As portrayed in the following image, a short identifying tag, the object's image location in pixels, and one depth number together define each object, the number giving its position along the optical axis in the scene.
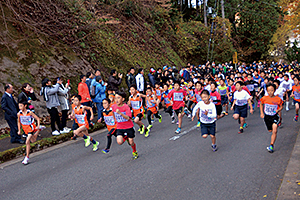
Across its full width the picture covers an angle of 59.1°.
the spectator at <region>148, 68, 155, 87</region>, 15.51
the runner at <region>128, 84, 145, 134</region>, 9.21
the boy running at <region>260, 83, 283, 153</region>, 7.30
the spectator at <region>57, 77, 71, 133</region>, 9.84
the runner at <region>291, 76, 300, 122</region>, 10.35
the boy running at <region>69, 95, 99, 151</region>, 8.02
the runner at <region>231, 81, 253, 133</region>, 9.27
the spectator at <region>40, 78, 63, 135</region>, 9.30
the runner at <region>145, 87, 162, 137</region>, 10.24
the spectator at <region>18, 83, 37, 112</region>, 8.55
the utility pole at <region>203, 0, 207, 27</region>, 34.31
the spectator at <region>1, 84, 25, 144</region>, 8.59
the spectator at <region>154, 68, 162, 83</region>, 15.77
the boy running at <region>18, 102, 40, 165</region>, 7.45
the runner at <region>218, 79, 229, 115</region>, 12.32
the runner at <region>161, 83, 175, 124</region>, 11.03
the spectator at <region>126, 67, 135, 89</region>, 13.13
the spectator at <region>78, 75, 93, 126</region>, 10.24
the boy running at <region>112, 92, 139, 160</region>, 6.91
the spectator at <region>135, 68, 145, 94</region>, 13.35
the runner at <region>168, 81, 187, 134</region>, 10.05
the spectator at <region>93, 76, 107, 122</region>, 11.11
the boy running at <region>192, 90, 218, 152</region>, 7.38
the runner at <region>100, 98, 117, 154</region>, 7.52
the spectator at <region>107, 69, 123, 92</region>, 11.49
